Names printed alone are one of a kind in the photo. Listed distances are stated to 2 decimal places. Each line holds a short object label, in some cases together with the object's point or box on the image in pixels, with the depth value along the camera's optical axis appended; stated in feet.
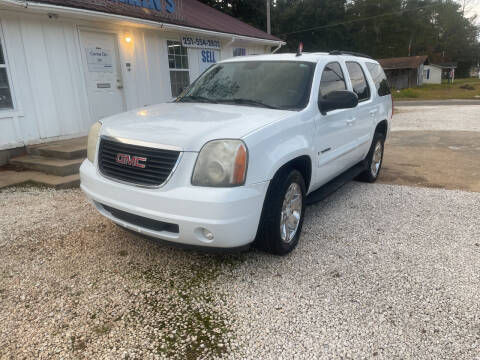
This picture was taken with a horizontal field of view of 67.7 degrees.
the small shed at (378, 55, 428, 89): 141.94
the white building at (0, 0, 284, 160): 21.54
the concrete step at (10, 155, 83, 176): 19.36
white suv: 8.83
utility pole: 70.64
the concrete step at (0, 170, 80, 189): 18.22
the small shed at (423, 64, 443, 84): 181.16
